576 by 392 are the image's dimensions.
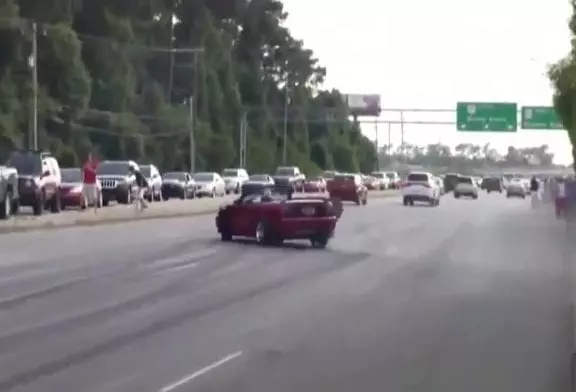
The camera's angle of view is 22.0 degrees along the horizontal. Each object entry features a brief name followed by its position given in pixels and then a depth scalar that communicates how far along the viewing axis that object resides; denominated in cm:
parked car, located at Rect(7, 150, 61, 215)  4641
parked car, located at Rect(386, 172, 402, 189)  13338
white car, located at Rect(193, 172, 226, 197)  7931
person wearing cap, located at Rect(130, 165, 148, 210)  5592
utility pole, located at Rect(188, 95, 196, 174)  8512
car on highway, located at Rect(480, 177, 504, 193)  13319
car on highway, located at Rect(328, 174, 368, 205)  7481
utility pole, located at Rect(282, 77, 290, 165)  11864
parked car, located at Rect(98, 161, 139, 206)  5847
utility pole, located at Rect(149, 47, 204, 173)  8569
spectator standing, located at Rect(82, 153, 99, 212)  4675
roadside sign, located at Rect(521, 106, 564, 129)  9725
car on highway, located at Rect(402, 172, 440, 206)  7862
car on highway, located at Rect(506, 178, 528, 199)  10994
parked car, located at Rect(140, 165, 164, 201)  6628
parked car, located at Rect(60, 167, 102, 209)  5331
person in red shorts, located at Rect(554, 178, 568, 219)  6071
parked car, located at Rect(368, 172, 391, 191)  11930
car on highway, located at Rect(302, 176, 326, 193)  6444
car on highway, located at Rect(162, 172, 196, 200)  7494
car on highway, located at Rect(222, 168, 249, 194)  8694
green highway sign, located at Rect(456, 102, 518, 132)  9438
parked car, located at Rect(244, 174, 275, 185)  7399
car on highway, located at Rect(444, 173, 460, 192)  12509
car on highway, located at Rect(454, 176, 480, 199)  10194
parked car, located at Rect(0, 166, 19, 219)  4219
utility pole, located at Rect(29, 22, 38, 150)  5522
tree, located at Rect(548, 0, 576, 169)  4772
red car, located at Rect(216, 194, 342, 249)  3522
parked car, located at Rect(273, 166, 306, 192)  6952
